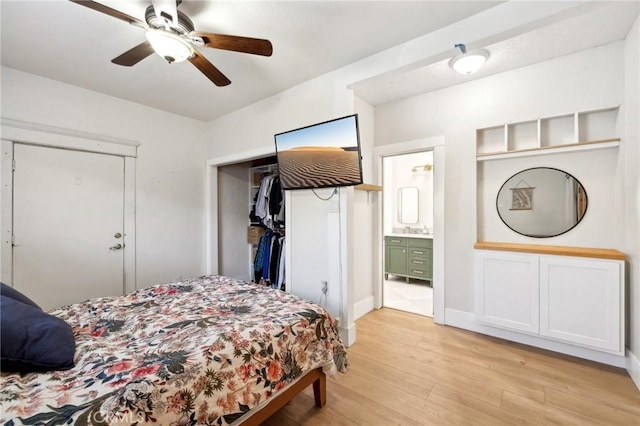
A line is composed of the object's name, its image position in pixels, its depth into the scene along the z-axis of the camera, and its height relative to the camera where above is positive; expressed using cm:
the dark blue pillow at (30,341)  98 -50
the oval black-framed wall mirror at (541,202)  232 +10
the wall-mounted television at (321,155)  222 +53
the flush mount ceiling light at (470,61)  220 +129
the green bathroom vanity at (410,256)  411 -70
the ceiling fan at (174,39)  146 +105
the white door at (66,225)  247 -11
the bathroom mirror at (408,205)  474 +15
